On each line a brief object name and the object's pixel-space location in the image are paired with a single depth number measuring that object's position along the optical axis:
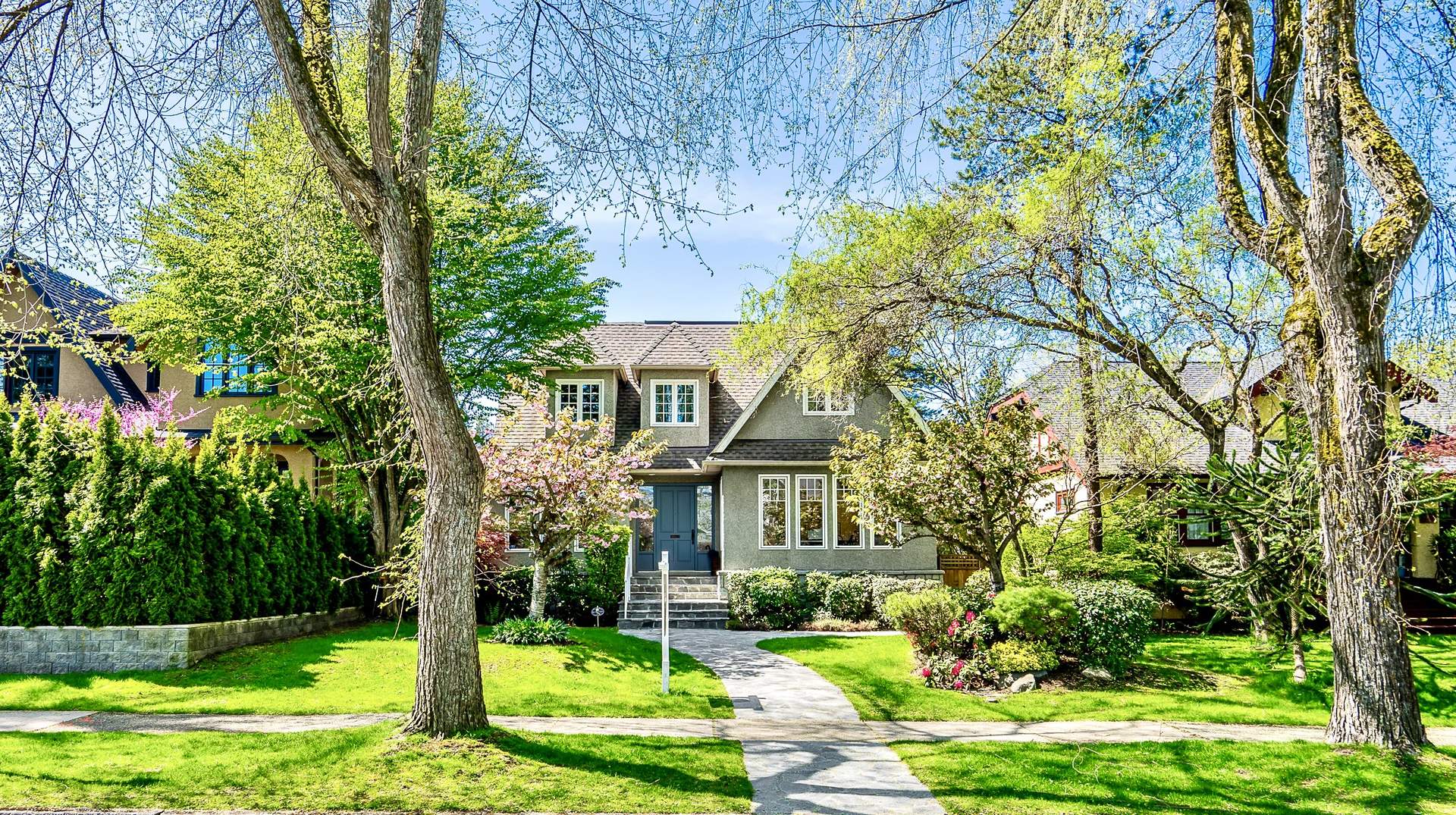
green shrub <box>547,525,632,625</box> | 20.17
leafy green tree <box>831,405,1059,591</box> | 15.60
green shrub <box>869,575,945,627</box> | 20.66
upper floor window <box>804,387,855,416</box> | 22.64
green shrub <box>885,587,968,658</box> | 13.86
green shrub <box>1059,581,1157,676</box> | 13.41
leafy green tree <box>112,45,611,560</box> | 16.88
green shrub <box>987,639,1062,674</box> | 12.99
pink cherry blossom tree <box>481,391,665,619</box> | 15.61
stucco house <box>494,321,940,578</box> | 22.39
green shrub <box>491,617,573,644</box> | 14.30
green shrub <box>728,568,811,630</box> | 20.56
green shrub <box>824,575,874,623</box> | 20.75
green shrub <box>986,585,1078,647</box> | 13.27
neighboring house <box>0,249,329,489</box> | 22.23
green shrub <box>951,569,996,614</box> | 14.30
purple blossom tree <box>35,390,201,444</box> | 18.94
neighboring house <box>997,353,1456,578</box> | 15.46
